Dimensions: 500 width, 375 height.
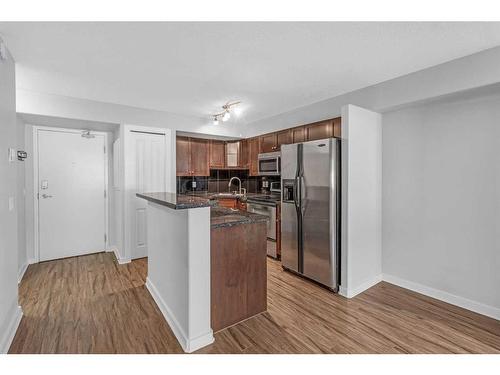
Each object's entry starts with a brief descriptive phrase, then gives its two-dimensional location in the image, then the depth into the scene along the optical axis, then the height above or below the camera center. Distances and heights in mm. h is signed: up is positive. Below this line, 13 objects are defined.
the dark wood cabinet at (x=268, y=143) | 4368 +731
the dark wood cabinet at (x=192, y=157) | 4715 +532
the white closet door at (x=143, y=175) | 3893 +157
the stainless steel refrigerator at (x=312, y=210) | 2893 -318
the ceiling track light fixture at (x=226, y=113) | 3580 +1127
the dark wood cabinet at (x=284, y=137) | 4035 +764
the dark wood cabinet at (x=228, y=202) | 4855 -336
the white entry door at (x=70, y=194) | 3943 -149
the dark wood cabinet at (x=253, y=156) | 4781 +539
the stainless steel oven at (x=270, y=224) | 3996 -630
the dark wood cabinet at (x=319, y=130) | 3400 +746
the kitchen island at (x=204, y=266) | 1936 -709
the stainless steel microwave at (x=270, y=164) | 4238 +353
